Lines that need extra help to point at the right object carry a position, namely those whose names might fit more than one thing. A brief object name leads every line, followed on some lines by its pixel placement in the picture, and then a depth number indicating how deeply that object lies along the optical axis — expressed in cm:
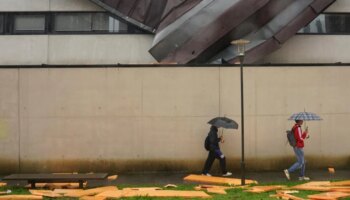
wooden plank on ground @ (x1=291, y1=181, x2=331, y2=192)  1278
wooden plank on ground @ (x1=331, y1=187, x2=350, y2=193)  1251
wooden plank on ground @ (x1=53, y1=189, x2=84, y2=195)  1271
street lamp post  1367
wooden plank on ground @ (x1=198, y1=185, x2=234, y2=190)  1344
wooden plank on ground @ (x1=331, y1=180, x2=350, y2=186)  1362
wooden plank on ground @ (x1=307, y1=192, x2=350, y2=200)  1147
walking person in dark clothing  1597
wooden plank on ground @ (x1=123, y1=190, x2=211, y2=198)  1204
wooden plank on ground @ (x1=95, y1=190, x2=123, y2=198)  1198
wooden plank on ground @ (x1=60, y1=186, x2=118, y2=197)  1237
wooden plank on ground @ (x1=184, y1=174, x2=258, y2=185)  1455
